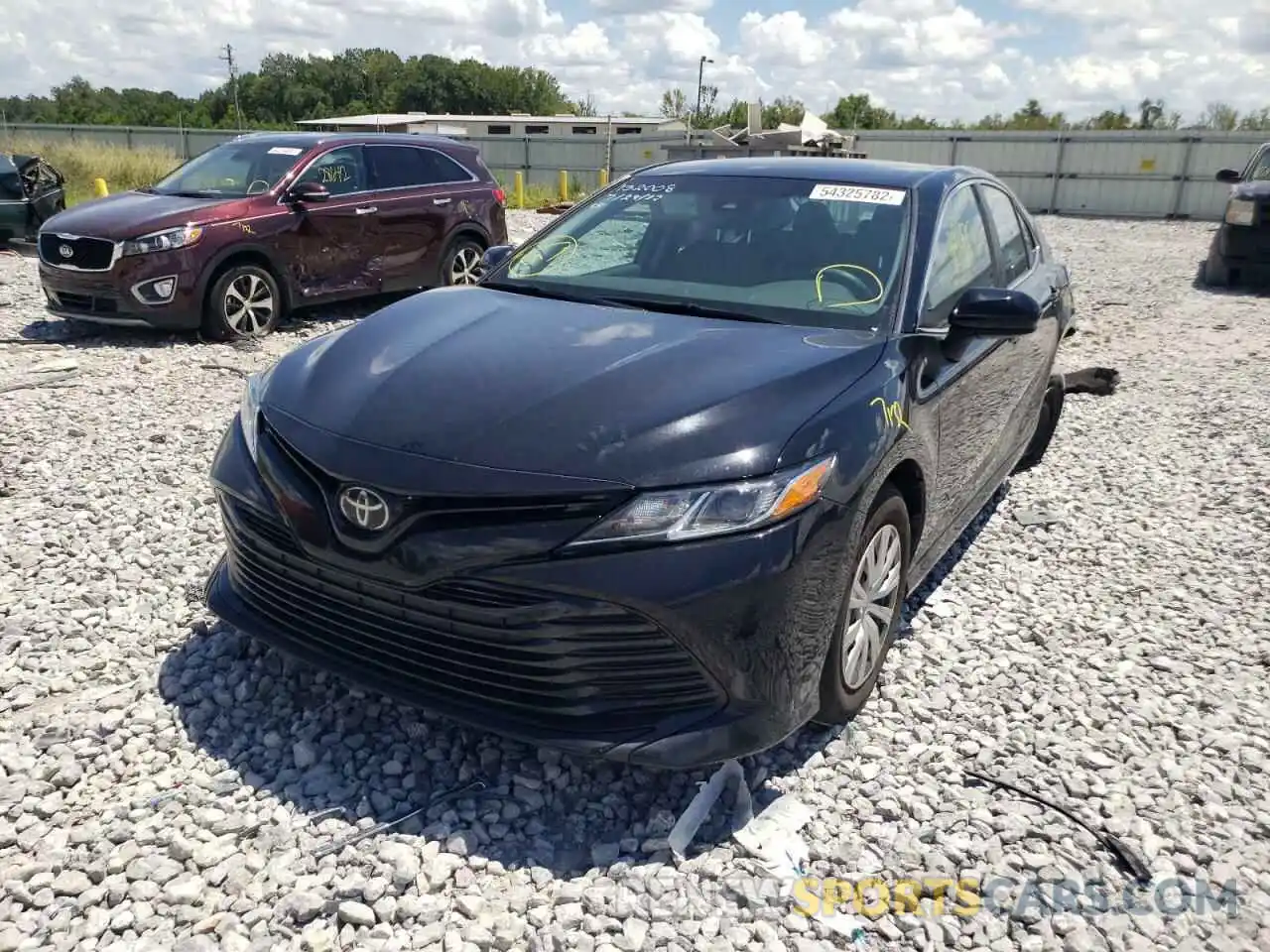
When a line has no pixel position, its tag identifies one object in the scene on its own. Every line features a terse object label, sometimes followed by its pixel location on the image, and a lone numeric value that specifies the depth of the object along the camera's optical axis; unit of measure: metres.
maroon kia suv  7.67
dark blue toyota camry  2.38
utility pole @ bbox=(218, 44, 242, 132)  74.07
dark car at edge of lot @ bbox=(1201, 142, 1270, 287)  11.57
